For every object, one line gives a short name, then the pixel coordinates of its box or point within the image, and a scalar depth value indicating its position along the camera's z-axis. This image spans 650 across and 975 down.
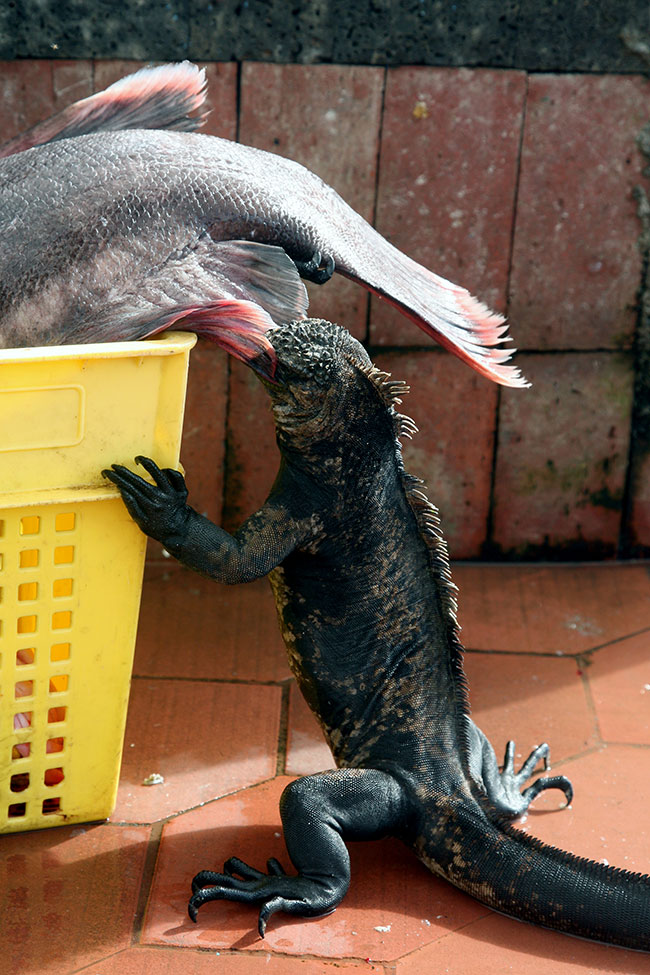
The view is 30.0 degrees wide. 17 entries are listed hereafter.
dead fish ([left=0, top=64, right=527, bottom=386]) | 2.78
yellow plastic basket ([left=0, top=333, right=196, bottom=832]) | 2.64
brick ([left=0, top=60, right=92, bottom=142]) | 4.04
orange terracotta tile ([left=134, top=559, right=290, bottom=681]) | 3.91
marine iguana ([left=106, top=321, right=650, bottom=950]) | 2.78
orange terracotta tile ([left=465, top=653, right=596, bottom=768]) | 3.59
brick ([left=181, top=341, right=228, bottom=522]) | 4.40
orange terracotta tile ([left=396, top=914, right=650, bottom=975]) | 2.68
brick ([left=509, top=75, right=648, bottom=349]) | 4.28
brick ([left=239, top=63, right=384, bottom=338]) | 4.13
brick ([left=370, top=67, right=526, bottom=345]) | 4.20
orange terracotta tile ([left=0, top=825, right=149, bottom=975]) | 2.67
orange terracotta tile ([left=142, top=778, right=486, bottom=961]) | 2.73
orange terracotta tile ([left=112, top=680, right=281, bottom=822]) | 3.26
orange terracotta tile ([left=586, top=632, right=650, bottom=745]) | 3.63
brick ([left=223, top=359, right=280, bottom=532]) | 4.48
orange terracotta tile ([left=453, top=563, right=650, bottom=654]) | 4.17
